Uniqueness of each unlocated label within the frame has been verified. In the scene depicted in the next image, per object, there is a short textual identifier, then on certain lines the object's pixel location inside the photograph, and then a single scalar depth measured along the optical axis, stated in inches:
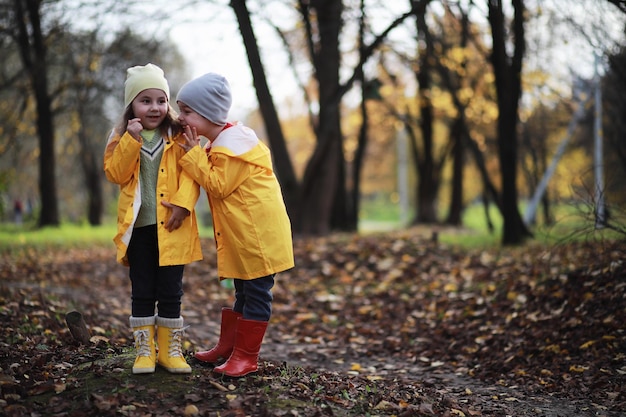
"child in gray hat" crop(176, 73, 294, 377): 146.0
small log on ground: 176.7
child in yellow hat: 144.9
